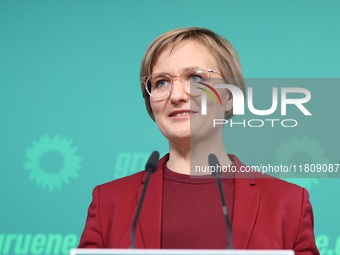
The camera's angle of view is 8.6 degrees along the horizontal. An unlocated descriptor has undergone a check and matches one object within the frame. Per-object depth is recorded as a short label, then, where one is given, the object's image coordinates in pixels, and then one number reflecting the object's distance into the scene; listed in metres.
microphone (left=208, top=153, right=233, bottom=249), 3.35
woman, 3.59
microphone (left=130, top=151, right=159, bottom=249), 3.39
